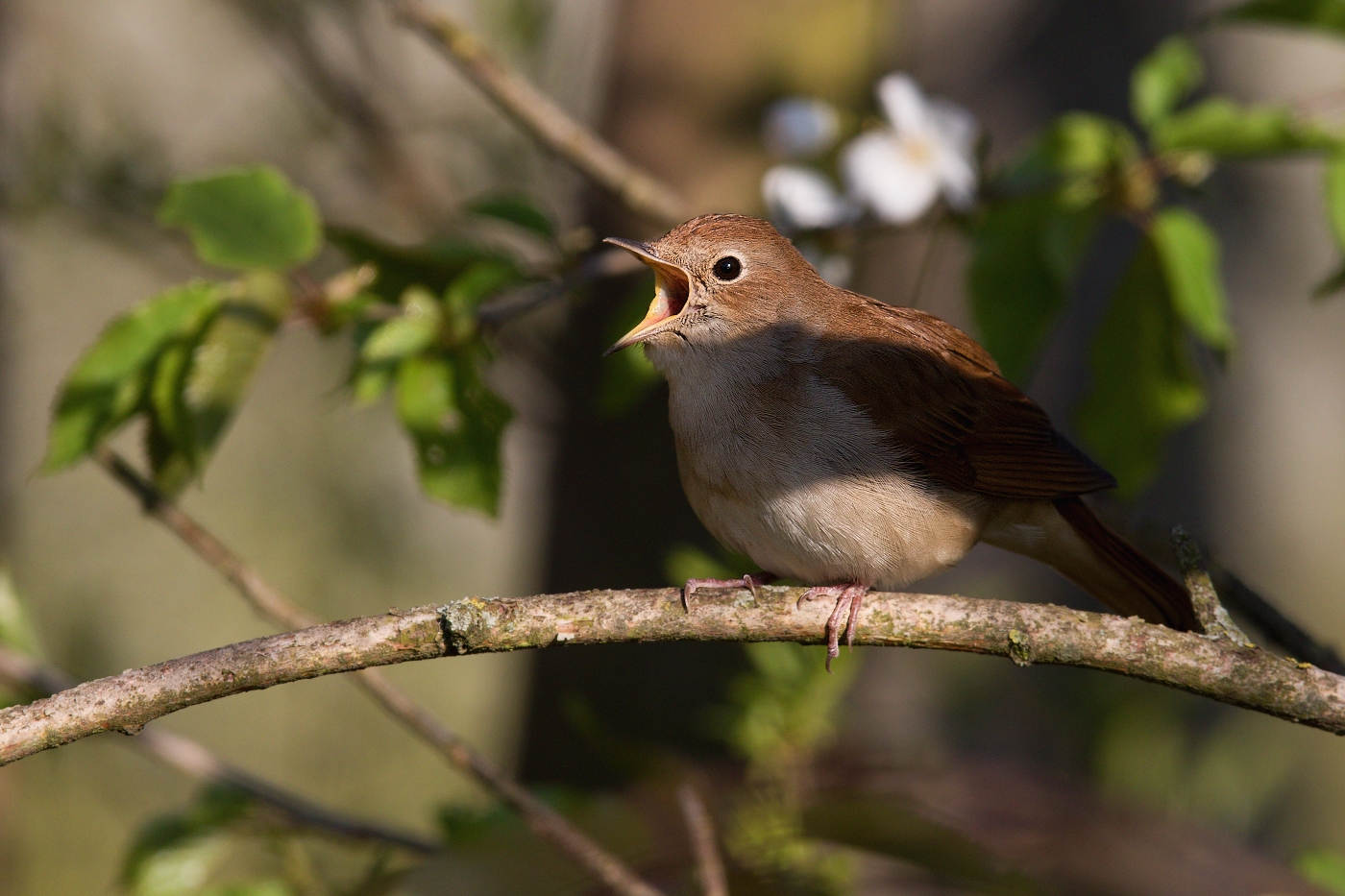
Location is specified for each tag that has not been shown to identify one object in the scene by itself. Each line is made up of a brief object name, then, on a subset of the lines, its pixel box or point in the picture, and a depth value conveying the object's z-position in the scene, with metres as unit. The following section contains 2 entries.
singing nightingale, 4.95
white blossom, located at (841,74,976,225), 6.04
